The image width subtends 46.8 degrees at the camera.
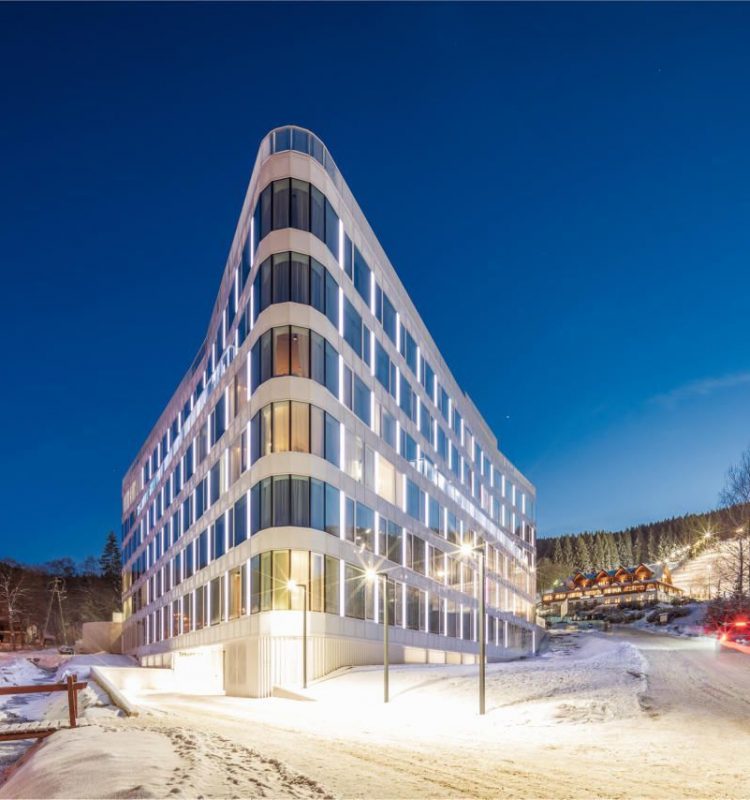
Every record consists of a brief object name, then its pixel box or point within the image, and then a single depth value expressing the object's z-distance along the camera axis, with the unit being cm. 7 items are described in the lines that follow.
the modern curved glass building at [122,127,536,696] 3775
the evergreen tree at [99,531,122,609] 16925
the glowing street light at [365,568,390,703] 2625
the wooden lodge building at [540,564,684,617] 18949
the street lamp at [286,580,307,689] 3214
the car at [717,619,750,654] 4916
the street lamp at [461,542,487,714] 2197
